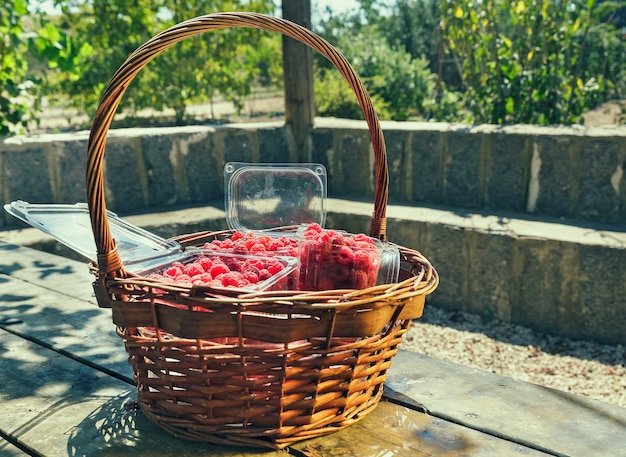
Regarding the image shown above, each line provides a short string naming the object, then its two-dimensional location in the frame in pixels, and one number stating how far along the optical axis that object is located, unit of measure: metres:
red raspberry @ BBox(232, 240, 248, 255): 1.56
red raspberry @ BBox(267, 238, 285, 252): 1.61
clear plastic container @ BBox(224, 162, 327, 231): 1.93
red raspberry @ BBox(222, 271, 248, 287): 1.32
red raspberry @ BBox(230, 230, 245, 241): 1.71
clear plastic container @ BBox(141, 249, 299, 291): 1.34
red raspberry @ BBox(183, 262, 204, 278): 1.40
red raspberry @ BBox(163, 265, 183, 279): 1.40
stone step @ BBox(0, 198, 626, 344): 3.39
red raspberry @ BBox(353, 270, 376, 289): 1.33
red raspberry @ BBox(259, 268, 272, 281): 1.39
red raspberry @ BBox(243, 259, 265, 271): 1.43
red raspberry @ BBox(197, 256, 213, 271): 1.44
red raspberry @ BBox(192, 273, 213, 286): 1.33
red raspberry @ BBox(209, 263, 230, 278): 1.39
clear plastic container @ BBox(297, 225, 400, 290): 1.34
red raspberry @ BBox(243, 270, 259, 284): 1.38
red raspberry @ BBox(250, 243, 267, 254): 1.57
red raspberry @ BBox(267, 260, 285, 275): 1.43
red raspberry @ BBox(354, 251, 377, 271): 1.33
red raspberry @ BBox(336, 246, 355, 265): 1.33
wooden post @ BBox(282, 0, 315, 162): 4.76
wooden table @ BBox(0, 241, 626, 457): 1.29
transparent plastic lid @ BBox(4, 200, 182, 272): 1.45
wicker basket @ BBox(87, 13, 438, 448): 1.18
